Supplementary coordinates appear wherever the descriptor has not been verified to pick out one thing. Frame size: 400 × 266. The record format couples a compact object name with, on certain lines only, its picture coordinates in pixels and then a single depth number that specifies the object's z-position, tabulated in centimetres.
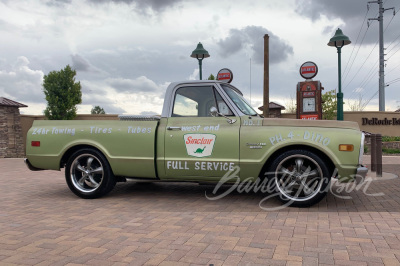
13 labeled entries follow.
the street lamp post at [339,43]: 1346
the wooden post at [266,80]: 1297
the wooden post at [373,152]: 915
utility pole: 3036
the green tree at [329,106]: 2453
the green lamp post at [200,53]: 1655
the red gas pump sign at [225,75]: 1589
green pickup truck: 491
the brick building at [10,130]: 1762
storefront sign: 2305
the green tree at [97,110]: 8019
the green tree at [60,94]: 2306
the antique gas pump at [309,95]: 1402
